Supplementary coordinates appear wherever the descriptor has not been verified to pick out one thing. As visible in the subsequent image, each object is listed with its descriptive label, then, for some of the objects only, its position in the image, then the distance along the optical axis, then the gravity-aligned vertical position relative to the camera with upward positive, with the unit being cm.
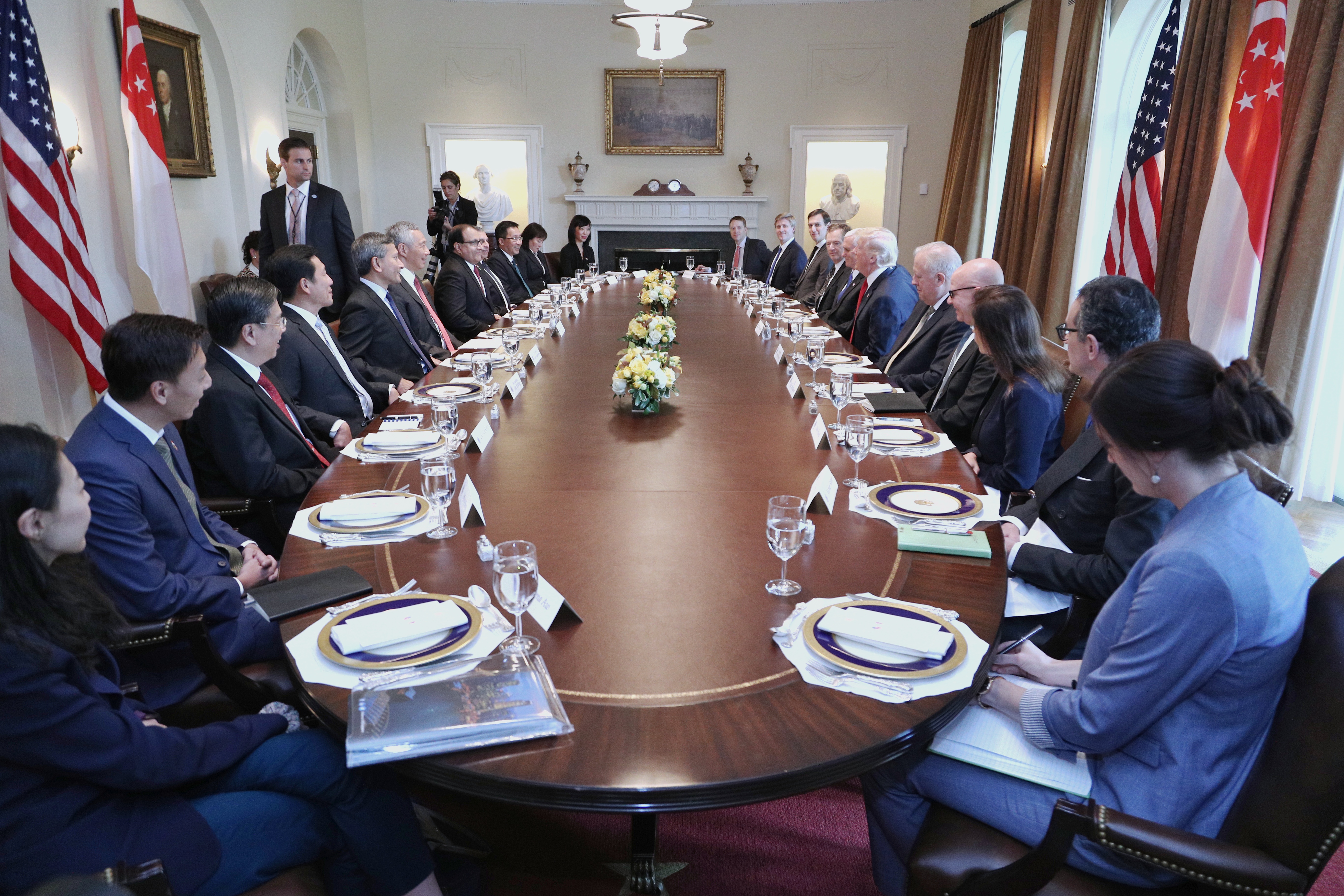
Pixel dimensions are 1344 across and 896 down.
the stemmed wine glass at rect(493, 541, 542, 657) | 134 -57
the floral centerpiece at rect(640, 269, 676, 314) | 483 -50
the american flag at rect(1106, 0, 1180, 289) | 550 +23
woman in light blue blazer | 121 -59
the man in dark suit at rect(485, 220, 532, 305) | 741 -49
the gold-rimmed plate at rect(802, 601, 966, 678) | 131 -68
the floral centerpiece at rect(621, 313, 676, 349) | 332 -49
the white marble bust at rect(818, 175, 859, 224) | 1010 +3
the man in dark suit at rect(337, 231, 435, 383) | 423 -55
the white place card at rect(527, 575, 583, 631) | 145 -66
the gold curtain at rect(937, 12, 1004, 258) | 885 +67
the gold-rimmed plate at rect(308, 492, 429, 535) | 187 -68
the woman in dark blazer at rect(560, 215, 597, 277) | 954 -50
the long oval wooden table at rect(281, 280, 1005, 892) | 112 -69
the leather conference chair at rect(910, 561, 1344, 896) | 112 -79
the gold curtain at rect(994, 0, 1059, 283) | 732 +53
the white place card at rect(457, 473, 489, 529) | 189 -66
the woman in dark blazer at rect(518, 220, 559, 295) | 832 -54
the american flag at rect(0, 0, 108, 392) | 396 +1
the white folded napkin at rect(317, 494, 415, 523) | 192 -67
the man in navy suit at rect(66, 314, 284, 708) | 176 -65
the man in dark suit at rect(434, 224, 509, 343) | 603 -60
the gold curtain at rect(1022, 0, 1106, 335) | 657 +24
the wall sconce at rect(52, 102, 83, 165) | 476 +37
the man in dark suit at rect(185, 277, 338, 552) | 255 -62
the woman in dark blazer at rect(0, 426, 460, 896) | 113 -81
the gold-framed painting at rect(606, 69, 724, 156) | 1022 +105
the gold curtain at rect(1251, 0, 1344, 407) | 397 +9
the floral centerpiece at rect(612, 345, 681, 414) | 276 -54
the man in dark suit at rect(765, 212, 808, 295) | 826 -53
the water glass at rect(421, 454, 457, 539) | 183 -59
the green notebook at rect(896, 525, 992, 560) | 178 -68
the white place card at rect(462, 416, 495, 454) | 243 -65
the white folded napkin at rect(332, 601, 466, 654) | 137 -67
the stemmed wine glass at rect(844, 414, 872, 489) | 217 -57
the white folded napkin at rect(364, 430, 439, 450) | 246 -66
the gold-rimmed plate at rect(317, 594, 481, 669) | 133 -68
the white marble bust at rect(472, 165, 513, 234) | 1007 -2
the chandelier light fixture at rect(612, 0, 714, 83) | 660 +141
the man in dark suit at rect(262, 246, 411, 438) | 328 -57
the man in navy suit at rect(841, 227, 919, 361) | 487 -50
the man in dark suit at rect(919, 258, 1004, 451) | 305 -60
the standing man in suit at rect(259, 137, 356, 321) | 599 -10
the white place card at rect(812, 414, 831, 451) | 250 -66
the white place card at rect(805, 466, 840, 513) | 199 -65
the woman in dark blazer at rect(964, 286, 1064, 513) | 258 -51
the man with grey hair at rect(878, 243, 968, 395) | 380 -54
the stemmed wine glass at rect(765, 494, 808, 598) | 154 -56
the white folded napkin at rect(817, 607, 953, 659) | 135 -67
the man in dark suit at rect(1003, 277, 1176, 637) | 180 -64
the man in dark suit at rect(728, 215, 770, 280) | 934 -55
